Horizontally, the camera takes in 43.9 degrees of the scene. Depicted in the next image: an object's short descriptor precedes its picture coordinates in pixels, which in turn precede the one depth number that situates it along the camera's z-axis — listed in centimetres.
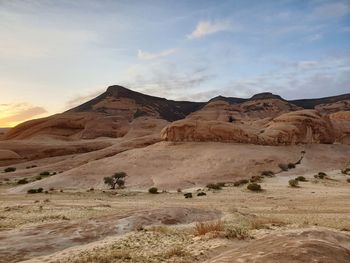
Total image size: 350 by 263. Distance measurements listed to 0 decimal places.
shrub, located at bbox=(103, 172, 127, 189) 4125
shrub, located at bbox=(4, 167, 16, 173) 6009
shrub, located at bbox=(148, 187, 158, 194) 3591
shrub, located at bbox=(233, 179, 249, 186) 3900
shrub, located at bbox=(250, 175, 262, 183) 4022
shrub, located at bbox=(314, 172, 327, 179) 4344
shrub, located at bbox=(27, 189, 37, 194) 3903
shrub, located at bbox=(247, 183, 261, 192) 3425
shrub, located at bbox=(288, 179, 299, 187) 3649
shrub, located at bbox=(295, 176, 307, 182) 4088
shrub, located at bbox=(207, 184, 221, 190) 3641
